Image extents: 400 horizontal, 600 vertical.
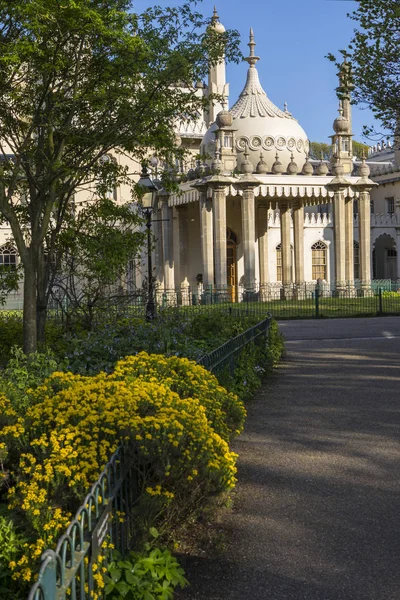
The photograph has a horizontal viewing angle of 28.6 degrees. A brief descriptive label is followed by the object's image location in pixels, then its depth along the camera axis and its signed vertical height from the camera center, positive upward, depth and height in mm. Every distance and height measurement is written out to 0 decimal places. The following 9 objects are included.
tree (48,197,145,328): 11742 +707
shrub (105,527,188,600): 4336 -1632
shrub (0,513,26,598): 4188 -1374
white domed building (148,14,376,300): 32625 +4035
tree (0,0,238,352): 9594 +2899
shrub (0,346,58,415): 6574 -794
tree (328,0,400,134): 15367 +4469
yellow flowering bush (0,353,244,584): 4672 -1030
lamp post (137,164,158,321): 16031 +1916
